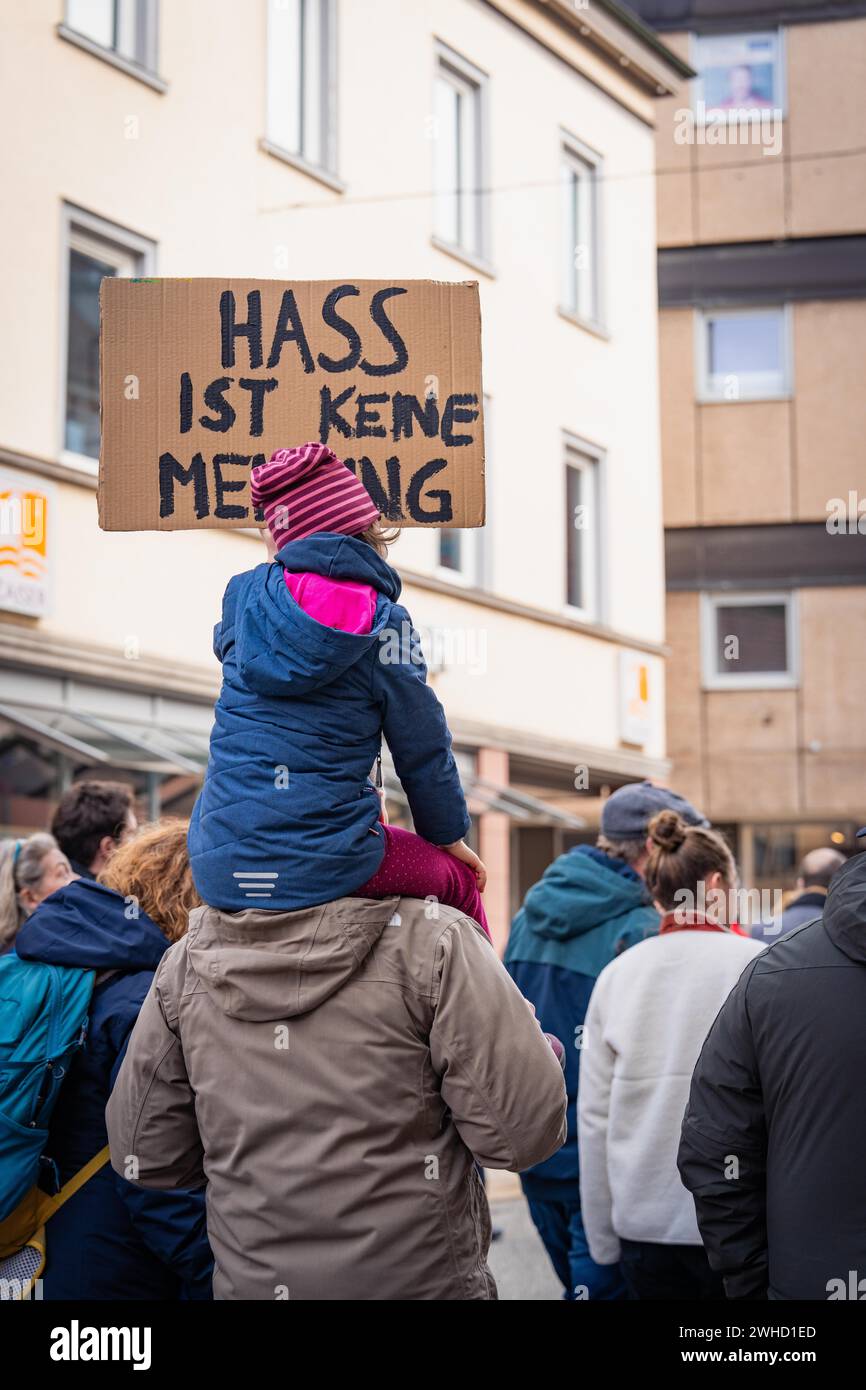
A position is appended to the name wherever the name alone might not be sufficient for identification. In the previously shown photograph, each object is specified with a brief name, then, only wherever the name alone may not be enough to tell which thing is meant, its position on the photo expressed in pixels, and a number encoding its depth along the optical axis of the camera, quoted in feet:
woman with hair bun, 14.11
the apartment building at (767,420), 66.85
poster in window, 70.03
